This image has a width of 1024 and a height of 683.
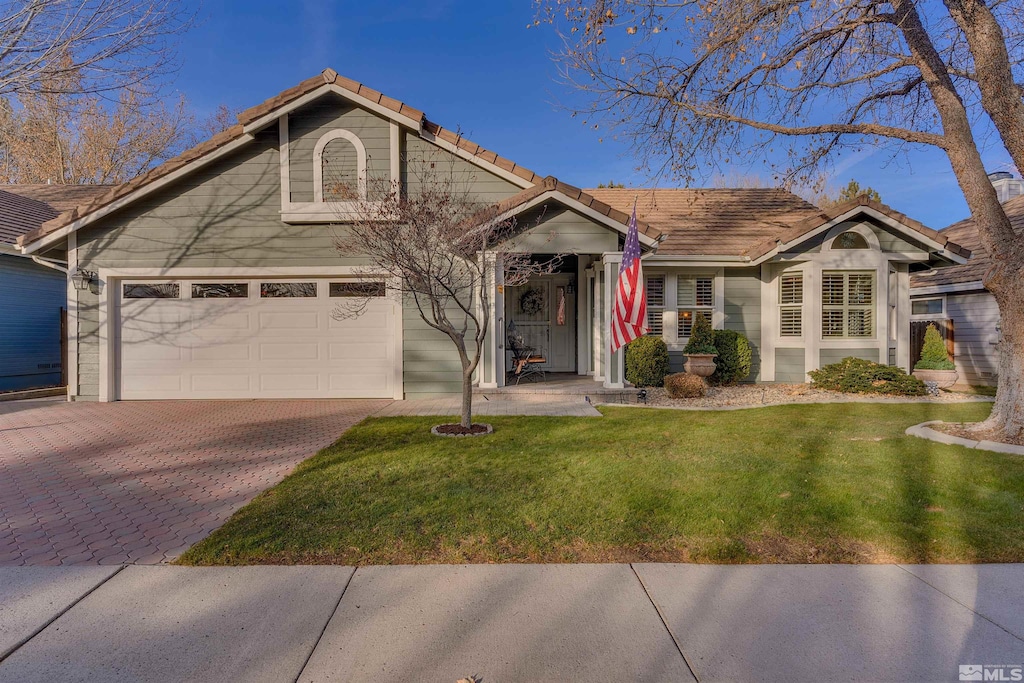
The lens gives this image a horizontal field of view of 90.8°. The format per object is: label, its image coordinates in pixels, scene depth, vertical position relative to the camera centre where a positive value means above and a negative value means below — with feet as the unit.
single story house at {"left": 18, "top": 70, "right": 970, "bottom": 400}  30.83 +5.56
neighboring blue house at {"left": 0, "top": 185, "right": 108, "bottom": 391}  38.52 +2.67
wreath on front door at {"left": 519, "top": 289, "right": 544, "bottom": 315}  40.98 +3.20
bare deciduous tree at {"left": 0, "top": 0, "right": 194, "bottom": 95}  21.77 +12.93
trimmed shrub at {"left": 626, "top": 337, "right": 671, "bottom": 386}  33.42 -1.25
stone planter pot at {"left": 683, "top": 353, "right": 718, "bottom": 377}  34.47 -1.68
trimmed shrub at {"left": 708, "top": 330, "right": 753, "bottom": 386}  35.99 -1.04
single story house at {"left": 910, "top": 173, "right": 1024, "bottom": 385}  40.06 +2.67
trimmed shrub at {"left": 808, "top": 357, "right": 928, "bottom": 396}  32.40 -2.57
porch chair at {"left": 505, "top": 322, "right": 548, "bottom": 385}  33.65 -1.24
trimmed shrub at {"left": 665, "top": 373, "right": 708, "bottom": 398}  31.24 -2.88
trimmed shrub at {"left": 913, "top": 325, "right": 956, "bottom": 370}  34.06 -0.94
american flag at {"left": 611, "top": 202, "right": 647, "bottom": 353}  24.45 +1.92
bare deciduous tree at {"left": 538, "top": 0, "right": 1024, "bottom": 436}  20.01 +12.10
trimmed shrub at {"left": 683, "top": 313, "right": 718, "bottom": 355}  35.12 +0.03
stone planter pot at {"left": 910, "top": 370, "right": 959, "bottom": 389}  33.73 -2.48
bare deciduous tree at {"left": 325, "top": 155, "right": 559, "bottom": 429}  19.45 +4.09
